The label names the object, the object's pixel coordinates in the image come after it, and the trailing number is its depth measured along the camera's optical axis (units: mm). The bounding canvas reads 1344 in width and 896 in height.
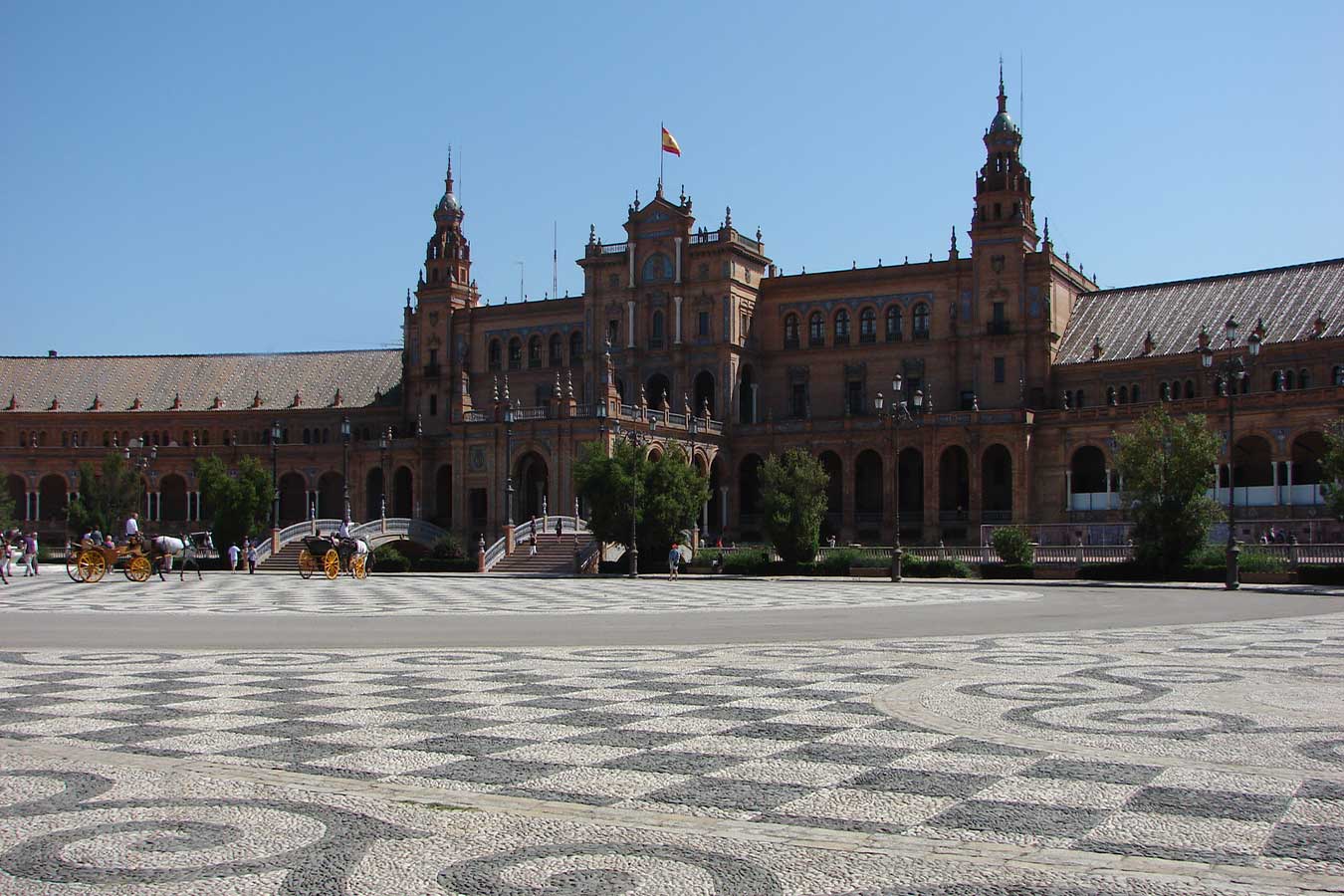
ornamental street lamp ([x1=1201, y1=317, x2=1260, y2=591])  41250
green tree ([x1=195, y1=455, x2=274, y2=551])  74125
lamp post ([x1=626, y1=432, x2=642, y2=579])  56969
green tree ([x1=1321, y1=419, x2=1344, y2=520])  45656
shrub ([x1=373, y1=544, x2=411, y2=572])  65062
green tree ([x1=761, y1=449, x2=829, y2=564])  57438
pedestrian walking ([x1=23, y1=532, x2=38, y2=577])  52031
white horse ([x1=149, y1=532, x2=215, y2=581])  42438
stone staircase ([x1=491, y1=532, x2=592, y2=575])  63950
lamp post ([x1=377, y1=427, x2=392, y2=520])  83875
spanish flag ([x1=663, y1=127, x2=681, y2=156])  84688
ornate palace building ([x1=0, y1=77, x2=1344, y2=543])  75188
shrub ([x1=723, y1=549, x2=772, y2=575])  57500
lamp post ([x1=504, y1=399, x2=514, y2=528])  68812
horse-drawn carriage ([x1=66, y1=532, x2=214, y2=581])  43306
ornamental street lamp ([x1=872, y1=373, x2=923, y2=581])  50562
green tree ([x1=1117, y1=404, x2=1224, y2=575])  48312
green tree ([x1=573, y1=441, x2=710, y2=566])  60875
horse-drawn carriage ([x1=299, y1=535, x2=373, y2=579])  50356
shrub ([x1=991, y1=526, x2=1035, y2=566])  52844
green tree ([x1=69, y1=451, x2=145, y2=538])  81312
